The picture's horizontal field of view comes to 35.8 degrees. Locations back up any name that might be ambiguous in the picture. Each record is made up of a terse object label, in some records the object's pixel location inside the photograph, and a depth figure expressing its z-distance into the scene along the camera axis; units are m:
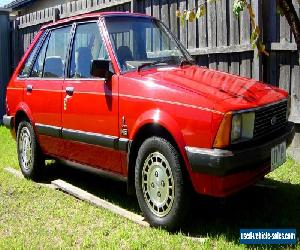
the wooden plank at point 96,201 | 4.18
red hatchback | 3.49
